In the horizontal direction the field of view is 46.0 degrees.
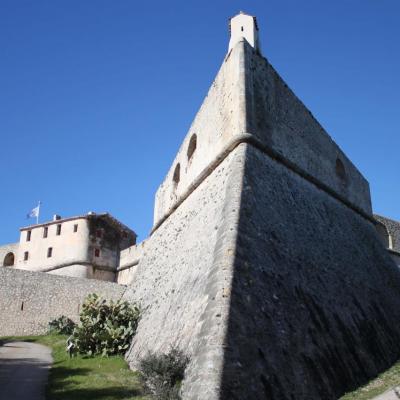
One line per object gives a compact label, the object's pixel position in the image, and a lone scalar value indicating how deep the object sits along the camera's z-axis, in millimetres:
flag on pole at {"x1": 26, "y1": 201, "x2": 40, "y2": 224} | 37562
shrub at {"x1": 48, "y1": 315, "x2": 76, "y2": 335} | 20719
